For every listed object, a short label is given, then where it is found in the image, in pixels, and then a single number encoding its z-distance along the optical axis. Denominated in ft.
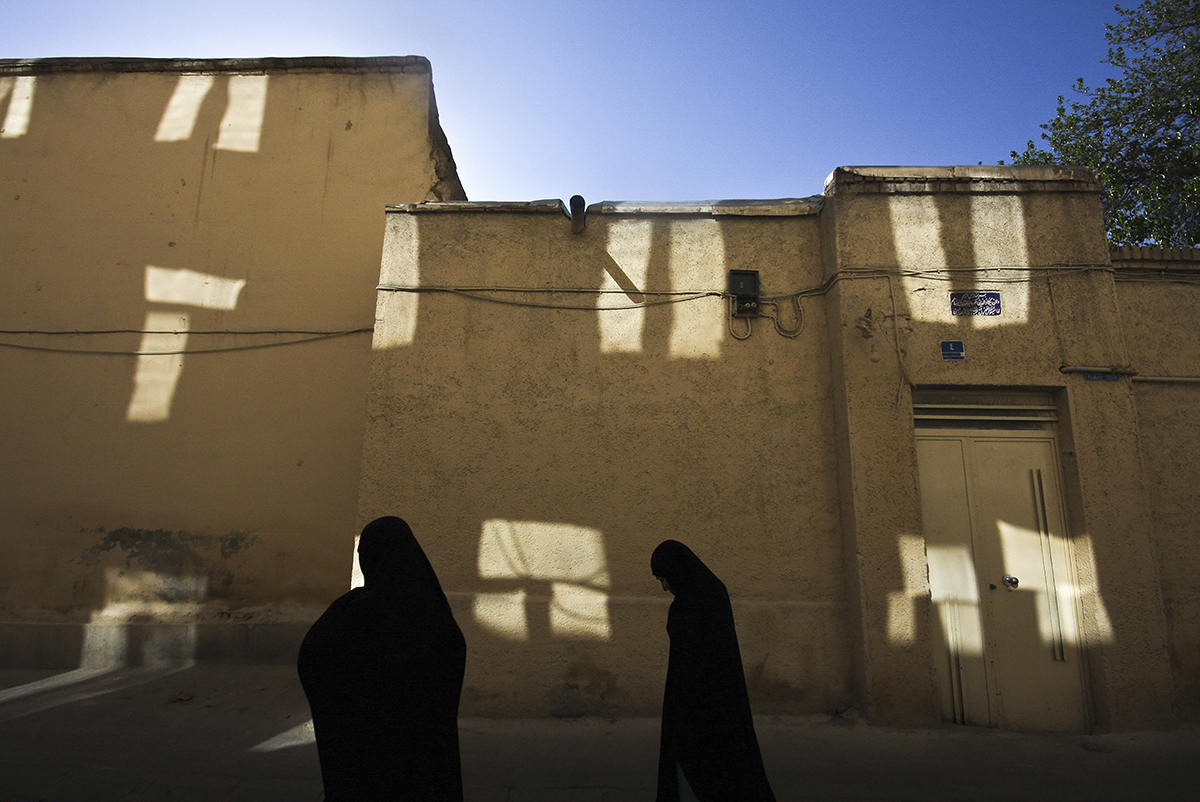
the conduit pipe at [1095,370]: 16.10
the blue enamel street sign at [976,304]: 16.61
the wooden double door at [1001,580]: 15.19
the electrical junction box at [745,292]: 17.44
